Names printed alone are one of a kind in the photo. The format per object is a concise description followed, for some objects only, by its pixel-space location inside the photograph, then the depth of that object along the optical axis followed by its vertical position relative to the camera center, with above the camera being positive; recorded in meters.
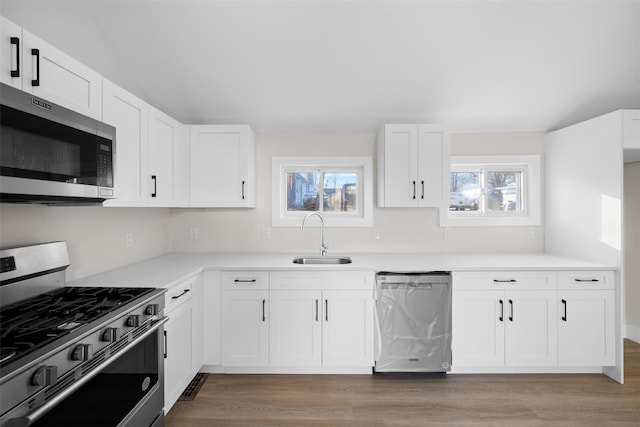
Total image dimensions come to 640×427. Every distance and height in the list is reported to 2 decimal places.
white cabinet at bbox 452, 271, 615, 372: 2.61 -0.81
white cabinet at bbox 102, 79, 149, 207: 1.96 +0.47
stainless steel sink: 3.13 -0.42
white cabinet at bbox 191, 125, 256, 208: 3.02 +0.44
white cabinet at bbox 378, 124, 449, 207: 3.00 +0.43
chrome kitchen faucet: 3.21 -0.18
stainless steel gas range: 1.09 -0.50
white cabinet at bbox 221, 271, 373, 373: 2.65 -0.83
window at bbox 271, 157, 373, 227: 3.41 +0.26
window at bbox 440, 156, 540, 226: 3.39 +0.24
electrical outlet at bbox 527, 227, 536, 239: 3.37 -0.18
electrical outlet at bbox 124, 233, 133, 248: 2.68 -0.19
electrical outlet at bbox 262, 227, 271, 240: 3.42 -0.17
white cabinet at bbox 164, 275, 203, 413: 2.10 -0.82
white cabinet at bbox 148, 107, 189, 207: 2.44 +0.42
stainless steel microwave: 1.25 +0.27
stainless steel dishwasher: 2.63 -0.83
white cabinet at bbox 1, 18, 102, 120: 1.34 +0.63
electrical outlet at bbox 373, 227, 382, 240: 3.41 -0.18
